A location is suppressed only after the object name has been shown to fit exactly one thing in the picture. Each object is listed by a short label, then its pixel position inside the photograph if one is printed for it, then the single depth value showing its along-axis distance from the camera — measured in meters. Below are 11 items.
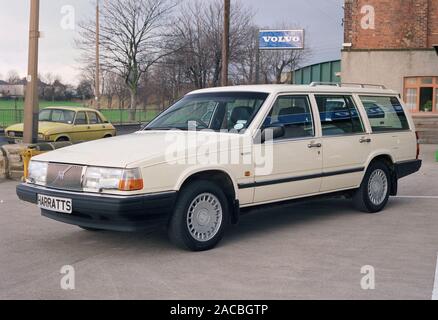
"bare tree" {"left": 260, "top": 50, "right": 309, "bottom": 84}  53.60
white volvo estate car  5.63
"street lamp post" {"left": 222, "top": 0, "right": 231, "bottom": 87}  23.02
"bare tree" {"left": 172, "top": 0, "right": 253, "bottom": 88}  40.40
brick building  24.94
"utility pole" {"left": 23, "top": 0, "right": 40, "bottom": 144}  12.43
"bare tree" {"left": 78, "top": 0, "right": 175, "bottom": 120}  44.09
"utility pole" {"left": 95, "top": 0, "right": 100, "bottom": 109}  35.47
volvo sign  37.40
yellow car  16.19
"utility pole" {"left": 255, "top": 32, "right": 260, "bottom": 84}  43.01
